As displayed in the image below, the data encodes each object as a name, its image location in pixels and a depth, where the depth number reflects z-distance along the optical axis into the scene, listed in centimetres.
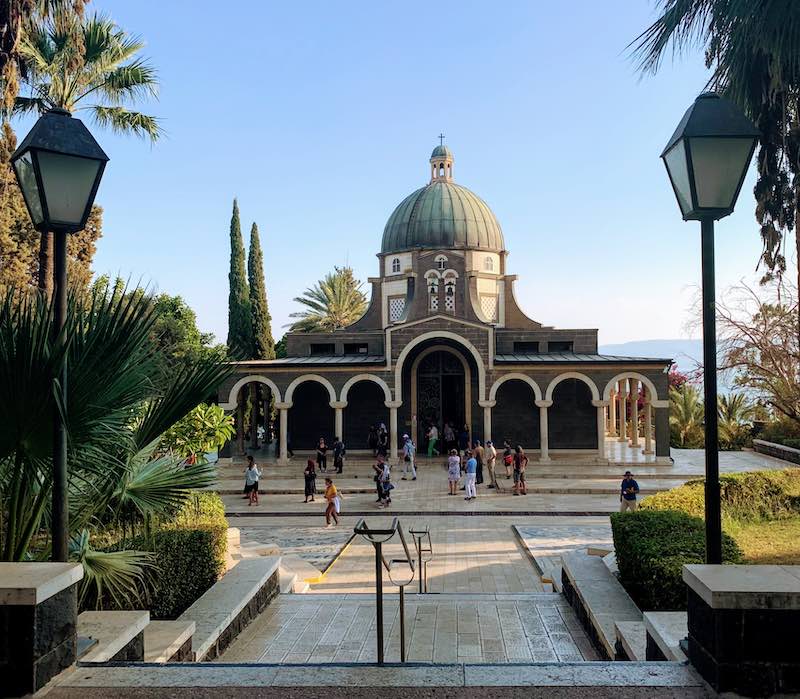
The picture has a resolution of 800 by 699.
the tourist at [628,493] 1483
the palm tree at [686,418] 3338
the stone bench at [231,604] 642
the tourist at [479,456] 2171
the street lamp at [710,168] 472
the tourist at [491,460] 2175
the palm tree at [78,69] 1720
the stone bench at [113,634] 437
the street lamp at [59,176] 493
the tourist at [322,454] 2427
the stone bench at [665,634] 449
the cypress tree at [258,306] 3894
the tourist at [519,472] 2067
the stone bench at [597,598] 664
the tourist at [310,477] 1948
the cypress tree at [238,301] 3853
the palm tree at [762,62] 834
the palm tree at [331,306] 5171
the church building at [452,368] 2703
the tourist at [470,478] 1964
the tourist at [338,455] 2477
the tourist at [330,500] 1642
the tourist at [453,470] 2044
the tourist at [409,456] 2344
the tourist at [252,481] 1948
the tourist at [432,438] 2811
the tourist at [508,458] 2195
